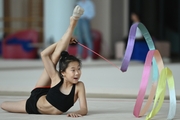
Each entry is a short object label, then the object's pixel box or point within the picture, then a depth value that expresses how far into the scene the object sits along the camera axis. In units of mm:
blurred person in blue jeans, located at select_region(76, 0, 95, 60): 19965
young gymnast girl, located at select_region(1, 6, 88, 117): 6914
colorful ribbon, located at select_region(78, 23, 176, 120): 6743
